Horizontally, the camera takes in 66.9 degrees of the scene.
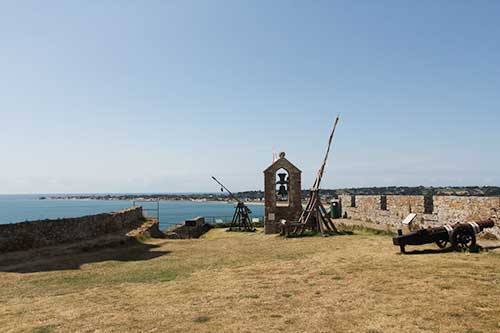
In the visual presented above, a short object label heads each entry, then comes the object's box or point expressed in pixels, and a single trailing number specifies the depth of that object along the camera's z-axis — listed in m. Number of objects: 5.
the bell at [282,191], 23.28
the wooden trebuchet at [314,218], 19.23
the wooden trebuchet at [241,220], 31.81
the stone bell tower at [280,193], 23.08
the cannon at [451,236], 11.63
